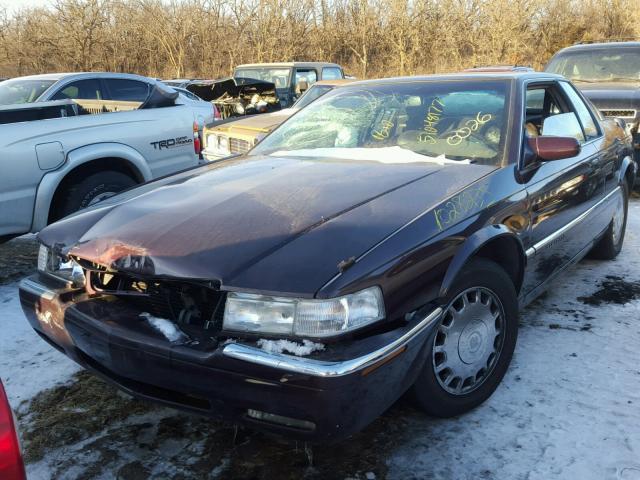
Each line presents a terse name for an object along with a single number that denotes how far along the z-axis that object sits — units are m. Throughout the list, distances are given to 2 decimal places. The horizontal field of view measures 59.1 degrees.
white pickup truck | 4.43
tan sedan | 6.64
